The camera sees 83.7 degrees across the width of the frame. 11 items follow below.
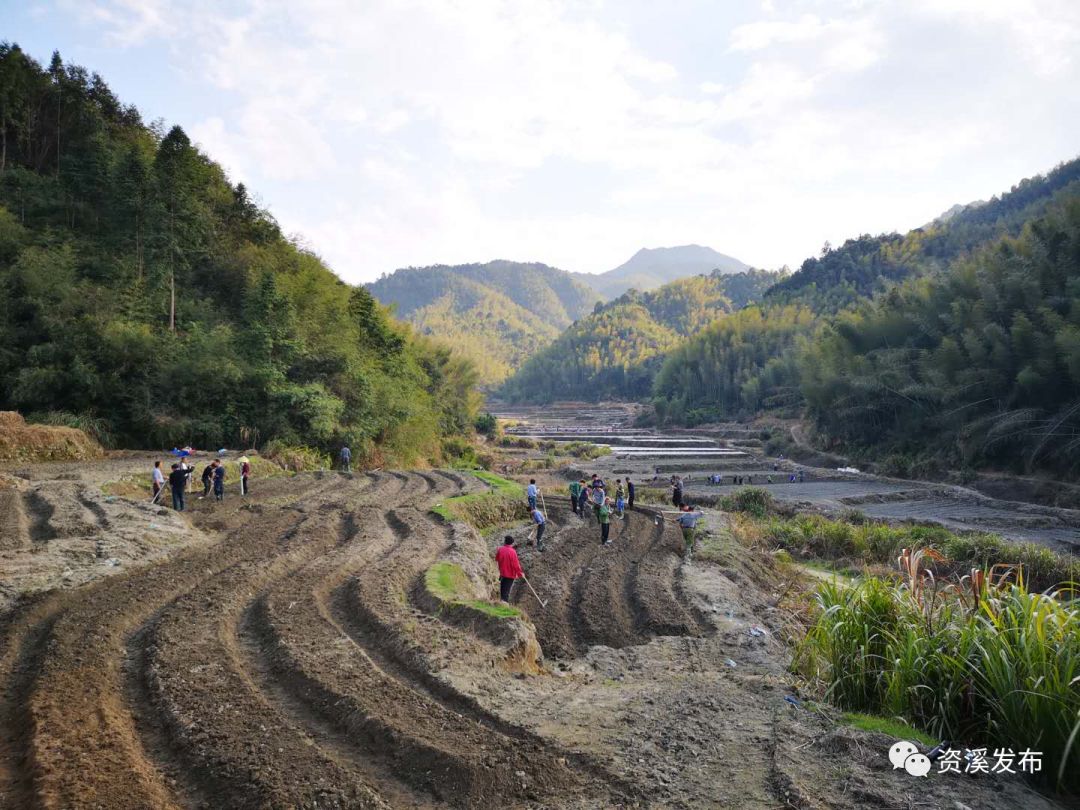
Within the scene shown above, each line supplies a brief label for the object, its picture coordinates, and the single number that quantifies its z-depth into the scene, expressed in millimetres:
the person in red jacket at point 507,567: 10820
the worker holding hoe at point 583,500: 22369
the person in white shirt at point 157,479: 16441
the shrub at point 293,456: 26031
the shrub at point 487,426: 70375
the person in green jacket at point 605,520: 17797
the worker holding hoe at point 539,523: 16875
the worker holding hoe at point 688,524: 19531
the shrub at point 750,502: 30711
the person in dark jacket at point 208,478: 17812
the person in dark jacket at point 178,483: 15641
